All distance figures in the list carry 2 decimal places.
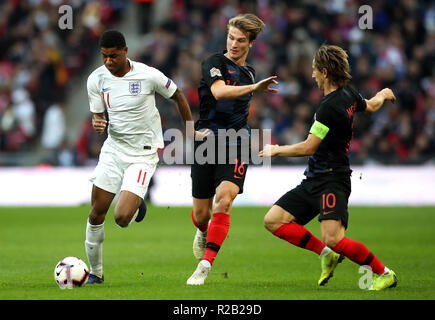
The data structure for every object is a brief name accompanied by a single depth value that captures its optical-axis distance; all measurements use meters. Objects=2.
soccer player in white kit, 16.50
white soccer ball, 15.62
